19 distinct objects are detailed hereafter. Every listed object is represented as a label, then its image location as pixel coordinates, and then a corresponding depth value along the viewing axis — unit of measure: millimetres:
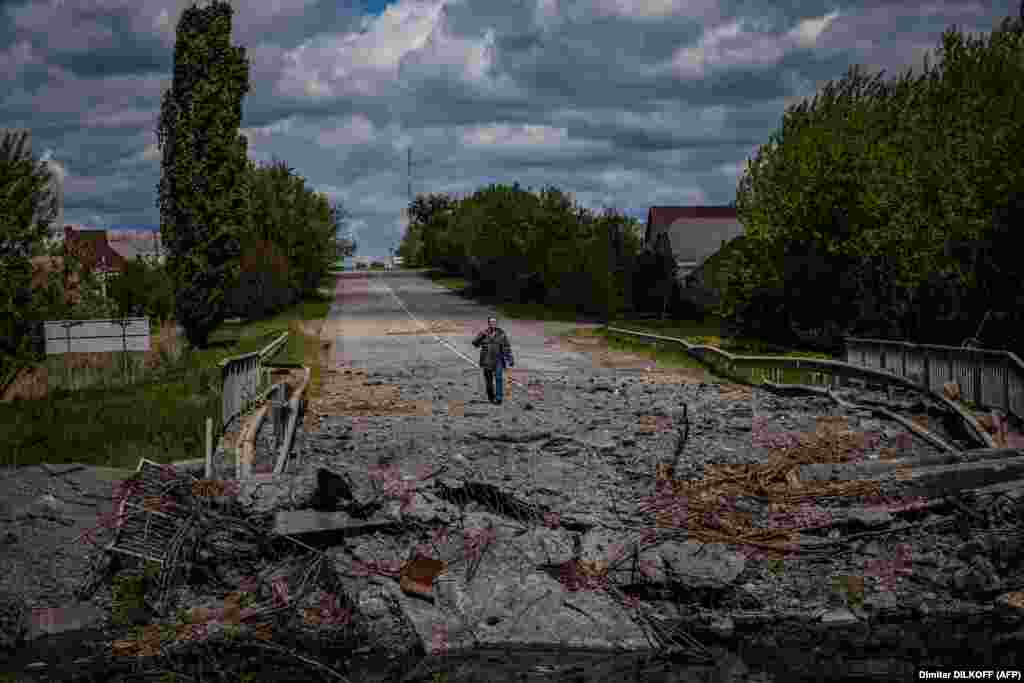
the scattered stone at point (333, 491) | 10023
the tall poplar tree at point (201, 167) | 35406
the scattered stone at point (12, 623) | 8703
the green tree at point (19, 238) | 24609
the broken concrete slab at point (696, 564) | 9180
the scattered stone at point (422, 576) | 8938
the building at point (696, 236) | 80812
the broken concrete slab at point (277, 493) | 10203
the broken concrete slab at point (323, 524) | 9672
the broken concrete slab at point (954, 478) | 11070
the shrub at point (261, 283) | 56625
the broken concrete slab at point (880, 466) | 11914
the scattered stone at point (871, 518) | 10281
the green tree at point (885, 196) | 29109
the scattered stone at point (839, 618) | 8695
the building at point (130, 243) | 115375
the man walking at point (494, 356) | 20500
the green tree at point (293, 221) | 66625
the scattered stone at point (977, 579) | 9008
